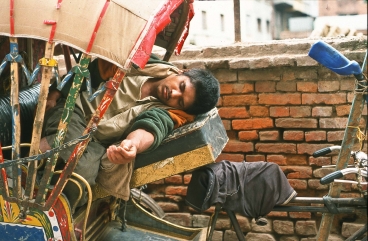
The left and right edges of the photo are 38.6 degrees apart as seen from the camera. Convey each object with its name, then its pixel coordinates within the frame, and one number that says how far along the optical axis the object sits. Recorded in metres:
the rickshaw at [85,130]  2.12
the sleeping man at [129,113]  2.38
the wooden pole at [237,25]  4.42
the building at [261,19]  6.01
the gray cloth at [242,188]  2.62
